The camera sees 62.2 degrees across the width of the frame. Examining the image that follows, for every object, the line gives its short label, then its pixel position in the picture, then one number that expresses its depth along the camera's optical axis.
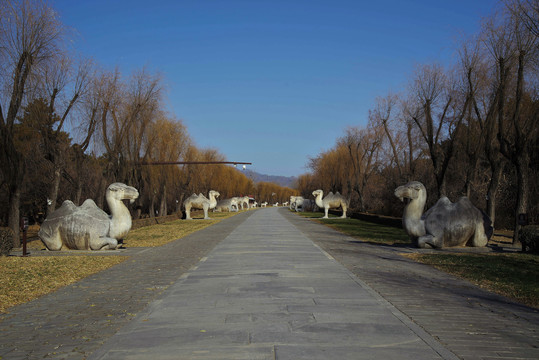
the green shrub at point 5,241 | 13.40
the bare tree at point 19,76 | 16.03
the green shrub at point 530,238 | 14.80
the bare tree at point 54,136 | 21.17
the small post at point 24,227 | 13.88
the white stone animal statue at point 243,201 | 81.06
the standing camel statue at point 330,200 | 42.57
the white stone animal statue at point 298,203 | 74.36
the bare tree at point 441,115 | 24.10
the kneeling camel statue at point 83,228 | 14.95
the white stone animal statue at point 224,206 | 68.06
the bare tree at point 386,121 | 39.94
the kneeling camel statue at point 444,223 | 15.56
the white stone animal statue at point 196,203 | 41.58
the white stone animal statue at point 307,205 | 73.22
